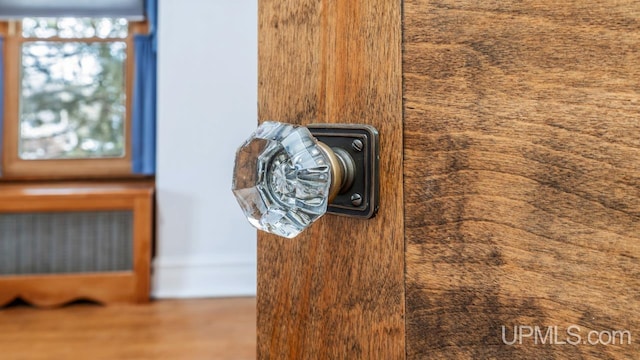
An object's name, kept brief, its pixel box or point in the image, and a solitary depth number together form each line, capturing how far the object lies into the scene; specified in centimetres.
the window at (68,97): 210
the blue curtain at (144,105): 203
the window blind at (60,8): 198
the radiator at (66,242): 176
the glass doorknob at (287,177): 25
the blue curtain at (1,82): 205
